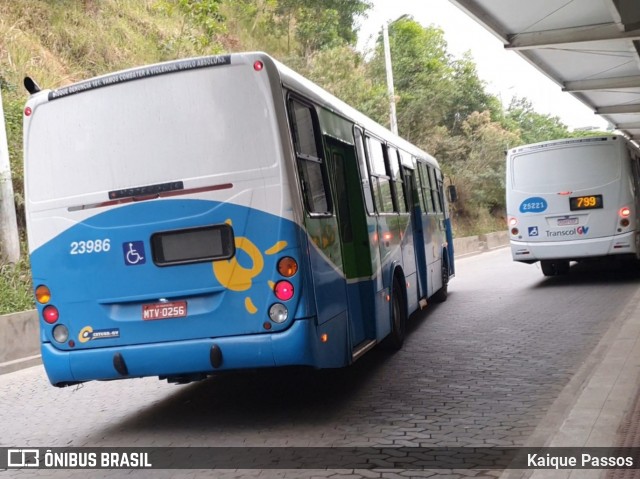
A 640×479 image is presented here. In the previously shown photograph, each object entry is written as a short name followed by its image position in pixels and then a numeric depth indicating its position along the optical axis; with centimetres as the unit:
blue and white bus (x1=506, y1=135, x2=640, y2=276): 1596
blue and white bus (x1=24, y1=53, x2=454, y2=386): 608
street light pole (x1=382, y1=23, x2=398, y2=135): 3095
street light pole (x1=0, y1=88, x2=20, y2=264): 1296
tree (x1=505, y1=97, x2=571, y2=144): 5483
